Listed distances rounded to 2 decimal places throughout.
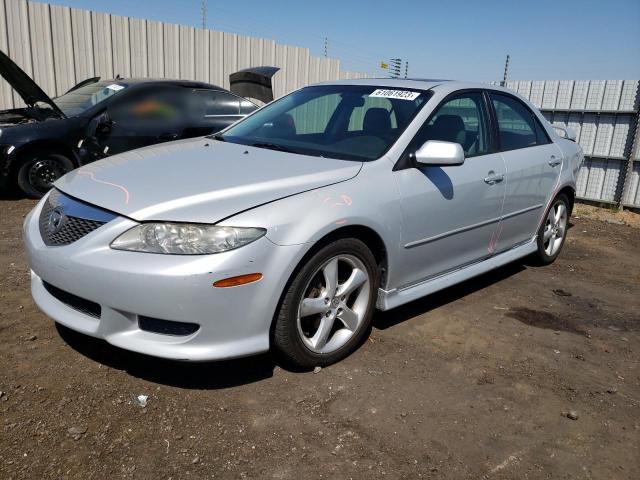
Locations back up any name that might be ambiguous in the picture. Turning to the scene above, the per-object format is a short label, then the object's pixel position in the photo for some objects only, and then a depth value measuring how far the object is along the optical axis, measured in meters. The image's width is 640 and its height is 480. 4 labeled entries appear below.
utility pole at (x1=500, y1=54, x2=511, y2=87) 9.84
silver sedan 2.49
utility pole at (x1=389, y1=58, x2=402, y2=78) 14.93
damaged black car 6.30
